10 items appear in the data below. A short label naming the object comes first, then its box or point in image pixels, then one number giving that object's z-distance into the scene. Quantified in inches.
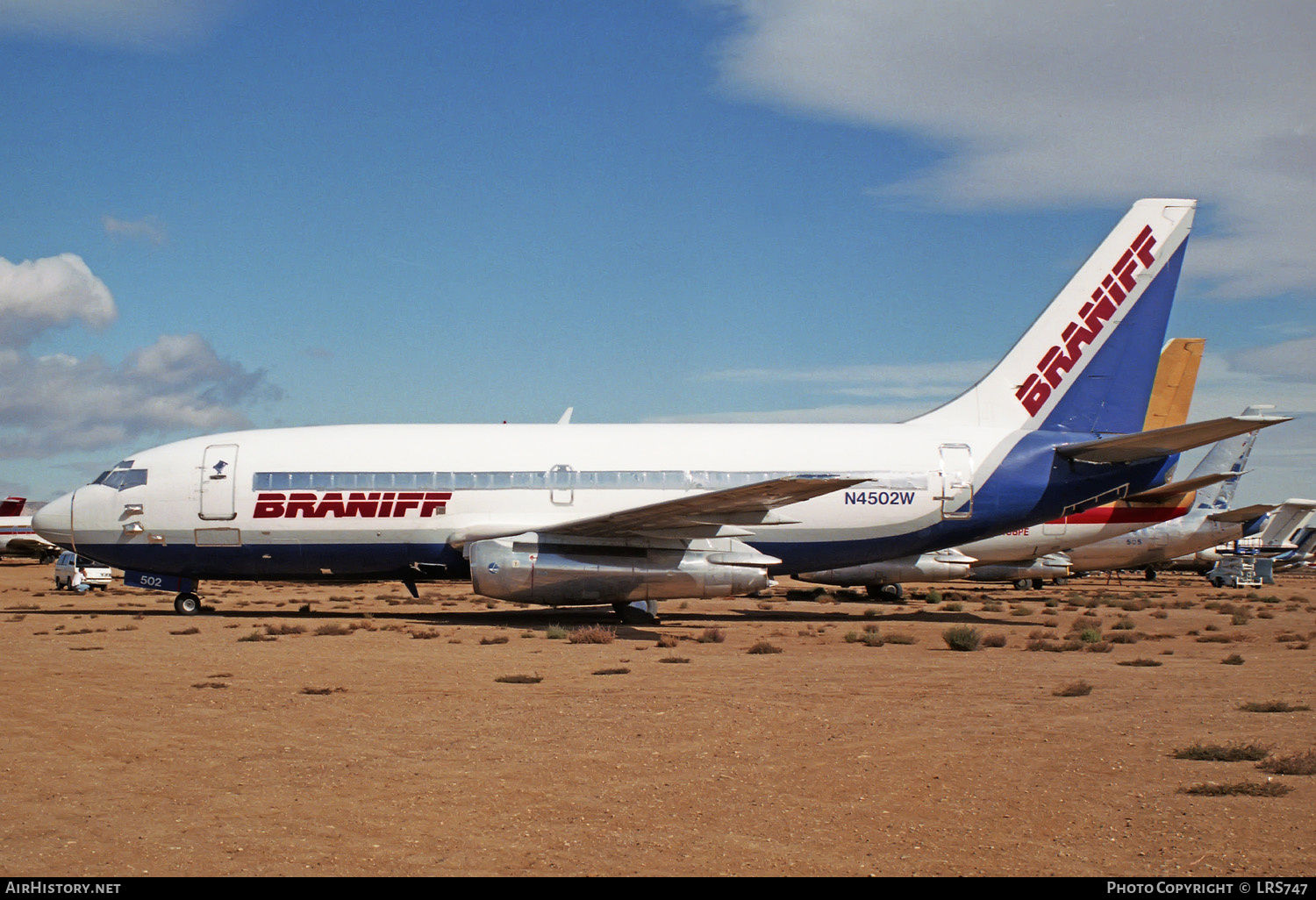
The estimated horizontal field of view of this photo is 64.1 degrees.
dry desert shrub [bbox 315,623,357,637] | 823.7
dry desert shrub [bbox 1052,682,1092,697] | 522.9
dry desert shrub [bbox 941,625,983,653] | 757.3
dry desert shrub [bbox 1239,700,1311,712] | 477.7
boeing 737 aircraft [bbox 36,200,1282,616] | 937.5
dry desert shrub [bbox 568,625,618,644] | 769.1
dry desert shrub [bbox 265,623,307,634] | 824.3
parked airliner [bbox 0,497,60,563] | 2642.7
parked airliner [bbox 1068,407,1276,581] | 1710.1
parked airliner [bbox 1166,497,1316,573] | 2373.3
